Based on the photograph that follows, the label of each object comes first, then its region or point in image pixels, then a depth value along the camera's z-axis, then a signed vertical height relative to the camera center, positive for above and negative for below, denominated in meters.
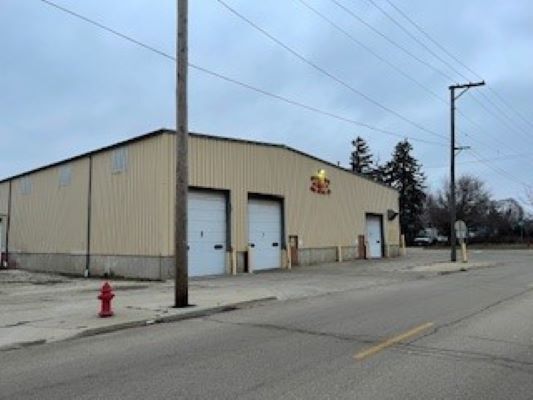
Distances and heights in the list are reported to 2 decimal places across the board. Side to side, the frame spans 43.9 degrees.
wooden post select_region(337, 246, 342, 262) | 39.37 +0.63
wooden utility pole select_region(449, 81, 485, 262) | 39.31 +6.84
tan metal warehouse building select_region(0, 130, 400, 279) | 27.73 +2.81
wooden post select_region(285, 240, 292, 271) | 33.91 +0.41
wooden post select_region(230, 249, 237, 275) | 29.82 +0.19
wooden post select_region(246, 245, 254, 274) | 30.81 +0.28
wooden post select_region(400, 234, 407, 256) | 51.08 +1.30
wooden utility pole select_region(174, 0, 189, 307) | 15.96 +2.15
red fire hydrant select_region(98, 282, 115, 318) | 14.17 -0.74
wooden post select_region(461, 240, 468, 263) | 38.47 +0.51
